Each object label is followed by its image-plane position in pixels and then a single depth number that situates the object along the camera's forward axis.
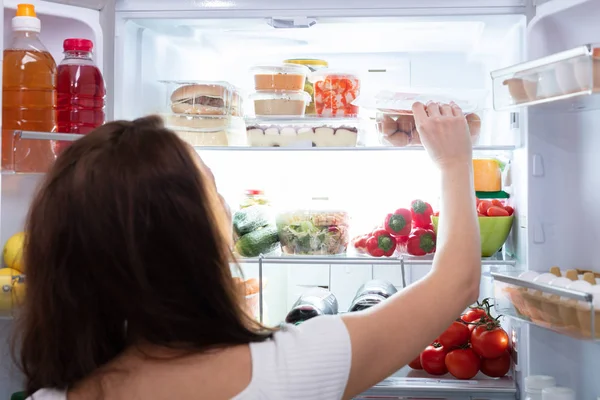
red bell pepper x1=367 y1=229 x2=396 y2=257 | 2.22
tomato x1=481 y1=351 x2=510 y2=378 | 2.14
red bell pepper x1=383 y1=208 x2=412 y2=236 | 2.24
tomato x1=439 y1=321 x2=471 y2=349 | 2.19
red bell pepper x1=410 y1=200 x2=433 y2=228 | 2.28
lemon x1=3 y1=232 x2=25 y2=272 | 1.94
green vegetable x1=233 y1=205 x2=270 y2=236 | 2.31
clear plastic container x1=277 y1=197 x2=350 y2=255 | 2.26
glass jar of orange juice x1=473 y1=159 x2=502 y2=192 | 2.24
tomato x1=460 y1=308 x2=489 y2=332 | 2.23
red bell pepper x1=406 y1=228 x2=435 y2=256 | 2.21
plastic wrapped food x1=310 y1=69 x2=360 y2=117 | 2.25
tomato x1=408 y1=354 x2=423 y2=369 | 2.29
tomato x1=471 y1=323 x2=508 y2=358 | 2.10
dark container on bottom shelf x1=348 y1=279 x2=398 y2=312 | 2.21
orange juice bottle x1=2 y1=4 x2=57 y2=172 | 1.88
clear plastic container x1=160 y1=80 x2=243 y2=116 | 2.22
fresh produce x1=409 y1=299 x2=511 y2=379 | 2.12
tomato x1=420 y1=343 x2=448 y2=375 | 2.20
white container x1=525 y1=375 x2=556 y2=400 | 1.89
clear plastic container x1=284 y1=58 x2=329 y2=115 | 2.37
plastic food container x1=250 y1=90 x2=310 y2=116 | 2.24
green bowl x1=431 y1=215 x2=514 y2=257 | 2.12
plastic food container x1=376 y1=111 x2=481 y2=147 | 2.18
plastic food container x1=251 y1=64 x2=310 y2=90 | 2.24
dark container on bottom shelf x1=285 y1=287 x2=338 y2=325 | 2.21
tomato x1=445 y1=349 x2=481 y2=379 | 2.12
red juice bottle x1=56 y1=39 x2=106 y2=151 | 1.95
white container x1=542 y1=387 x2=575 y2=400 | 1.83
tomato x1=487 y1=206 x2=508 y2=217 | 2.13
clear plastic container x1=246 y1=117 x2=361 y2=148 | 2.23
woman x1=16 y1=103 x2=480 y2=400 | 1.02
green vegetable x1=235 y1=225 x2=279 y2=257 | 2.29
